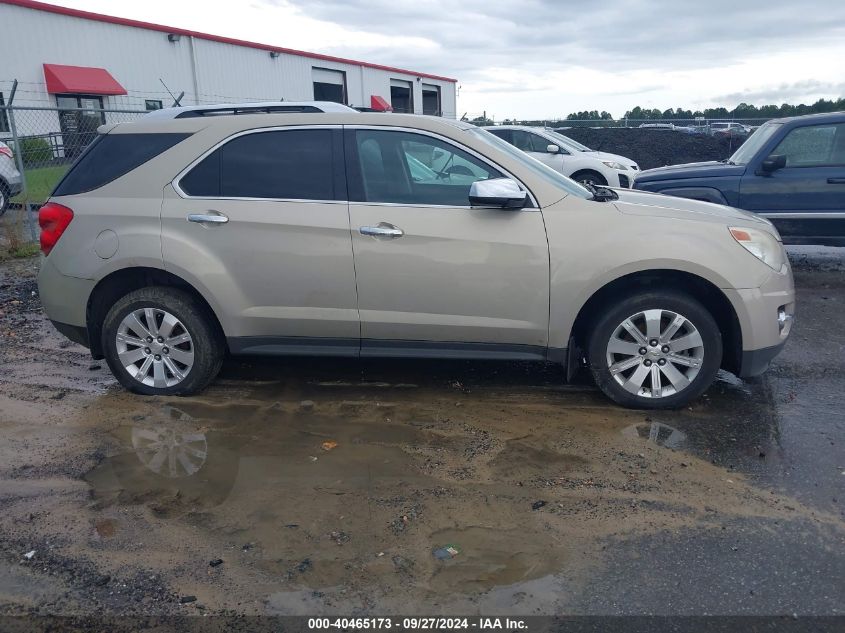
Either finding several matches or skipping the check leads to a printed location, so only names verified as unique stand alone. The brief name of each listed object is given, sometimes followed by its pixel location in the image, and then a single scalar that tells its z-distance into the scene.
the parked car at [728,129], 28.57
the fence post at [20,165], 10.16
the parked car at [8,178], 11.52
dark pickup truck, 8.39
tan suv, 4.49
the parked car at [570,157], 14.89
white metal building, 25.64
